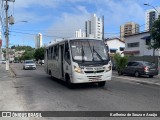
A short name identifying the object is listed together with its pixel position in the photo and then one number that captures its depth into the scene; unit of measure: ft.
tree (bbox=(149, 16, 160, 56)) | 44.06
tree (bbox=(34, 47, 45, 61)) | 128.98
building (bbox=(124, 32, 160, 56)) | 76.74
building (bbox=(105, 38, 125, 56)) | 112.49
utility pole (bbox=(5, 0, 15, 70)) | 56.65
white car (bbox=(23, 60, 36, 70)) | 67.24
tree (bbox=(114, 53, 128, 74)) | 42.13
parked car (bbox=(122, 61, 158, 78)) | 38.59
